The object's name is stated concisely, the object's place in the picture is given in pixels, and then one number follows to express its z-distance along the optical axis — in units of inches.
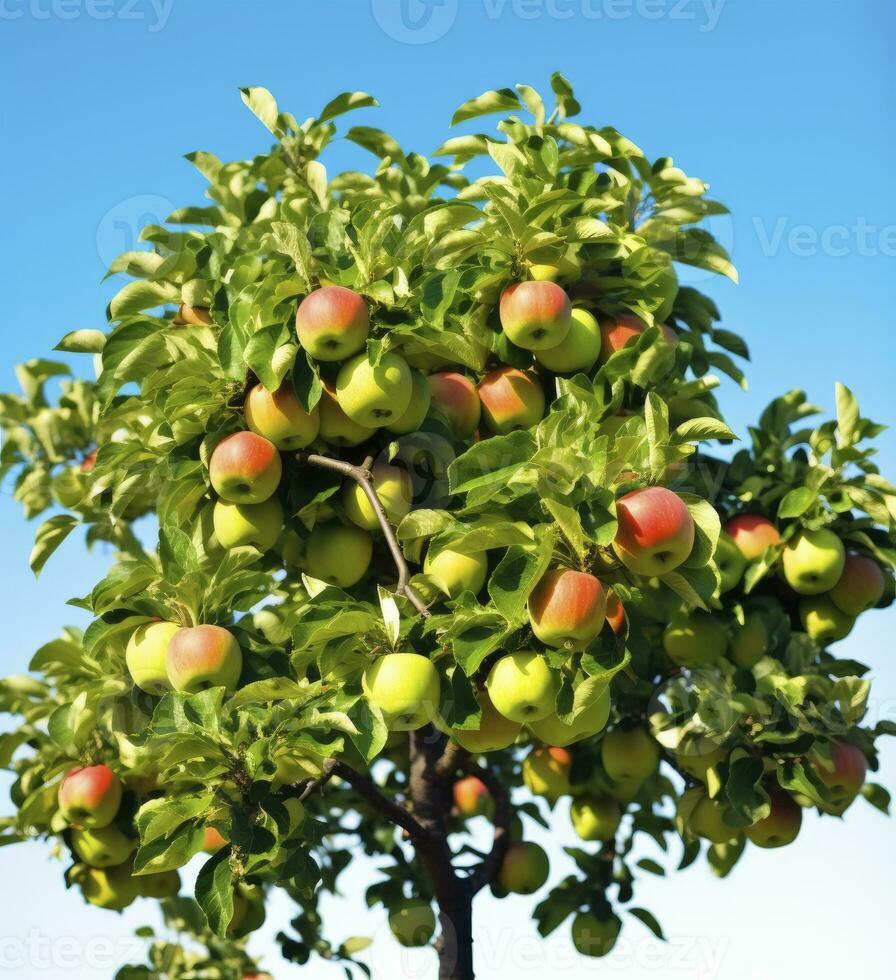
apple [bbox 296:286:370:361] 147.3
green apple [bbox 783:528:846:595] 192.2
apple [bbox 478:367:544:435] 167.9
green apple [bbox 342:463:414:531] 156.2
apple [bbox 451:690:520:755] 146.9
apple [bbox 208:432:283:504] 150.8
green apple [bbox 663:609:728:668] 194.2
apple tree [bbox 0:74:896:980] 136.5
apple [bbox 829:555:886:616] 197.3
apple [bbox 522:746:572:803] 219.1
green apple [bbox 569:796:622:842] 226.5
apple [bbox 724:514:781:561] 196.5
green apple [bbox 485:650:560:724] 134.5
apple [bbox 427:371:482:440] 167.3
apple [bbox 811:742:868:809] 189.9
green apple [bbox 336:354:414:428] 148.0
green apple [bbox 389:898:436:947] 221.8
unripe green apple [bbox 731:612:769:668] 194.7
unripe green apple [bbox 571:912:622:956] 226.1
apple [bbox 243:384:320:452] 153.1
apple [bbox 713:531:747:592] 191.3
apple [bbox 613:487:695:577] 131.5
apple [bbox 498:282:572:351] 157.5
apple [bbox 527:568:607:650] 129.9
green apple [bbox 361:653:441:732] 133.1
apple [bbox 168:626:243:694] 145.7
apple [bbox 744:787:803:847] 187.6
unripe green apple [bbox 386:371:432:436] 156.7
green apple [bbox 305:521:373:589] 162.4
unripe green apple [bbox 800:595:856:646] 201.8
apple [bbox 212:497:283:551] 159.0
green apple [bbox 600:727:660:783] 202.7
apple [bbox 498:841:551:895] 221.6
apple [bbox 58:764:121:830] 181.9
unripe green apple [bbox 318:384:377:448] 157.8
